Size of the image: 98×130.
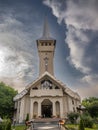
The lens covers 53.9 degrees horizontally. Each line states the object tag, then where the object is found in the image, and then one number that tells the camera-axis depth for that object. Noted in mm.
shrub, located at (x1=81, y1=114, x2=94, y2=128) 14156
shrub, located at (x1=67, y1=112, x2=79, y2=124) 15598
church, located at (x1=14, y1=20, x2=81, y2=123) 18074
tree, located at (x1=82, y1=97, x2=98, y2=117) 21276
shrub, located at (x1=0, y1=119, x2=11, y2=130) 11493
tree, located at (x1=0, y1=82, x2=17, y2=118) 21962
